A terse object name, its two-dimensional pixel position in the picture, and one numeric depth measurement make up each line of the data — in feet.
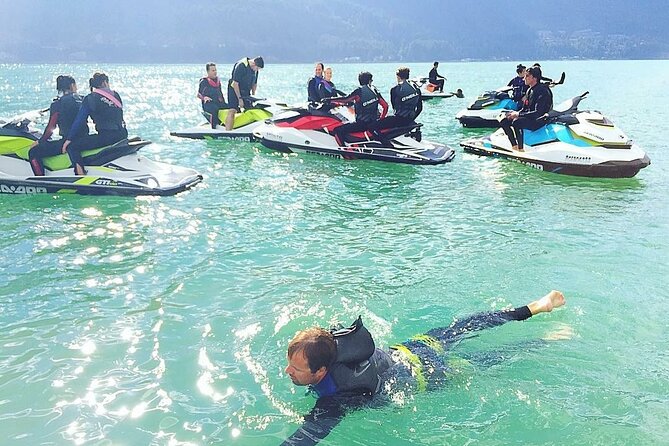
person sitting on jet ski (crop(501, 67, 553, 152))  38.34
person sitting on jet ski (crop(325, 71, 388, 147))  40.06
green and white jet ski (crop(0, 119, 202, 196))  31.45
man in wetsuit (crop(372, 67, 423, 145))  40.24
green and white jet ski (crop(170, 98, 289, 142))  50.03
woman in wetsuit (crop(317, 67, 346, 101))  45.57
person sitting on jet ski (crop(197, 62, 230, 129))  48.55
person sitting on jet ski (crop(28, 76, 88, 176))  29.76
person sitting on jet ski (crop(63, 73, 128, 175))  29.55
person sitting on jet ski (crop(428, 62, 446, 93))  96.27
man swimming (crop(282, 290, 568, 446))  11.53
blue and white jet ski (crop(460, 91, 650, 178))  36.17
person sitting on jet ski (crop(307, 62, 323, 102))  45.57
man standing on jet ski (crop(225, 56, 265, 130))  48.60
